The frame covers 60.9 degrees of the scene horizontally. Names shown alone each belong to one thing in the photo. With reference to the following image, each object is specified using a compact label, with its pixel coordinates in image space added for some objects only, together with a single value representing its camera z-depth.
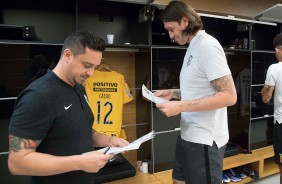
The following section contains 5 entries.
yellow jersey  2.36
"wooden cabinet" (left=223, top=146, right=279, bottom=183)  2.87
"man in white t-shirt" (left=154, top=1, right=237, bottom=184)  1.29
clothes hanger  2.45
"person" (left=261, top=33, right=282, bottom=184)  2.42
